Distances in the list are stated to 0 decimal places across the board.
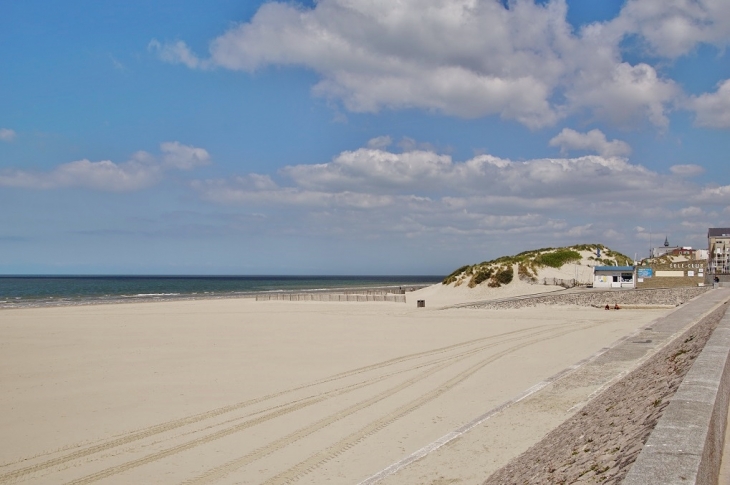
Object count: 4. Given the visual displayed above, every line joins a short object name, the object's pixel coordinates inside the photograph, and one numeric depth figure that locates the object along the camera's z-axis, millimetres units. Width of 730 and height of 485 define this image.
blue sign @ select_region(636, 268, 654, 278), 52762
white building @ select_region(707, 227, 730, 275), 142575
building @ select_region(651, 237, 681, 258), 135425
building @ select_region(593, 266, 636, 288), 50719
